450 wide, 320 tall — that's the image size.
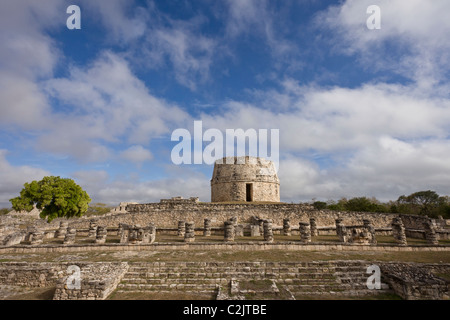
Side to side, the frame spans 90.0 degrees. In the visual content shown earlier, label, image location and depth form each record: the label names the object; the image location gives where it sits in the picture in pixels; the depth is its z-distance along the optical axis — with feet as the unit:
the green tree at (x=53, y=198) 56.70
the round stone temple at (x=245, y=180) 77.46
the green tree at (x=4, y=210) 128.49
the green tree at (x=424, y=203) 78.28
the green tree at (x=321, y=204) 118.25
